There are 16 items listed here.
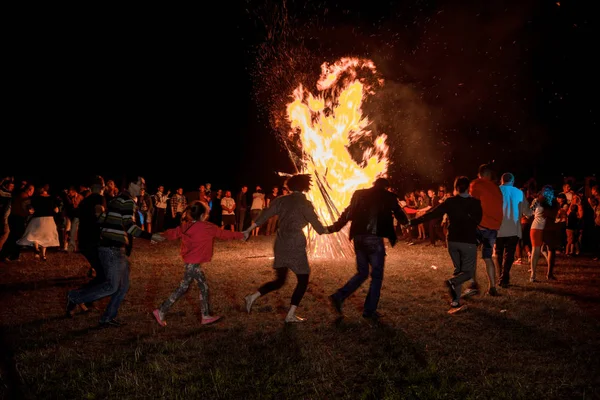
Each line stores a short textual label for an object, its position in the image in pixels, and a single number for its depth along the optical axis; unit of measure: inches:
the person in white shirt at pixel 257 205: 796.6
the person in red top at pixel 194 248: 240.7
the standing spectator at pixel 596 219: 492.7
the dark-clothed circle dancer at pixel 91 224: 295.1
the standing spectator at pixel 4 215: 438.6
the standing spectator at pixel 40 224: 456.4
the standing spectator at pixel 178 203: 755.0
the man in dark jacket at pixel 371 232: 253.1
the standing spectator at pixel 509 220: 336.8
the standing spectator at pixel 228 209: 756.6
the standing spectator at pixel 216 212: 843.0
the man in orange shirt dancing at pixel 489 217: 313.3
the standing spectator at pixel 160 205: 776.3
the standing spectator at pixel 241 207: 817.9
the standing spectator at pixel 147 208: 703.1
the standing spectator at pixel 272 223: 794.8
